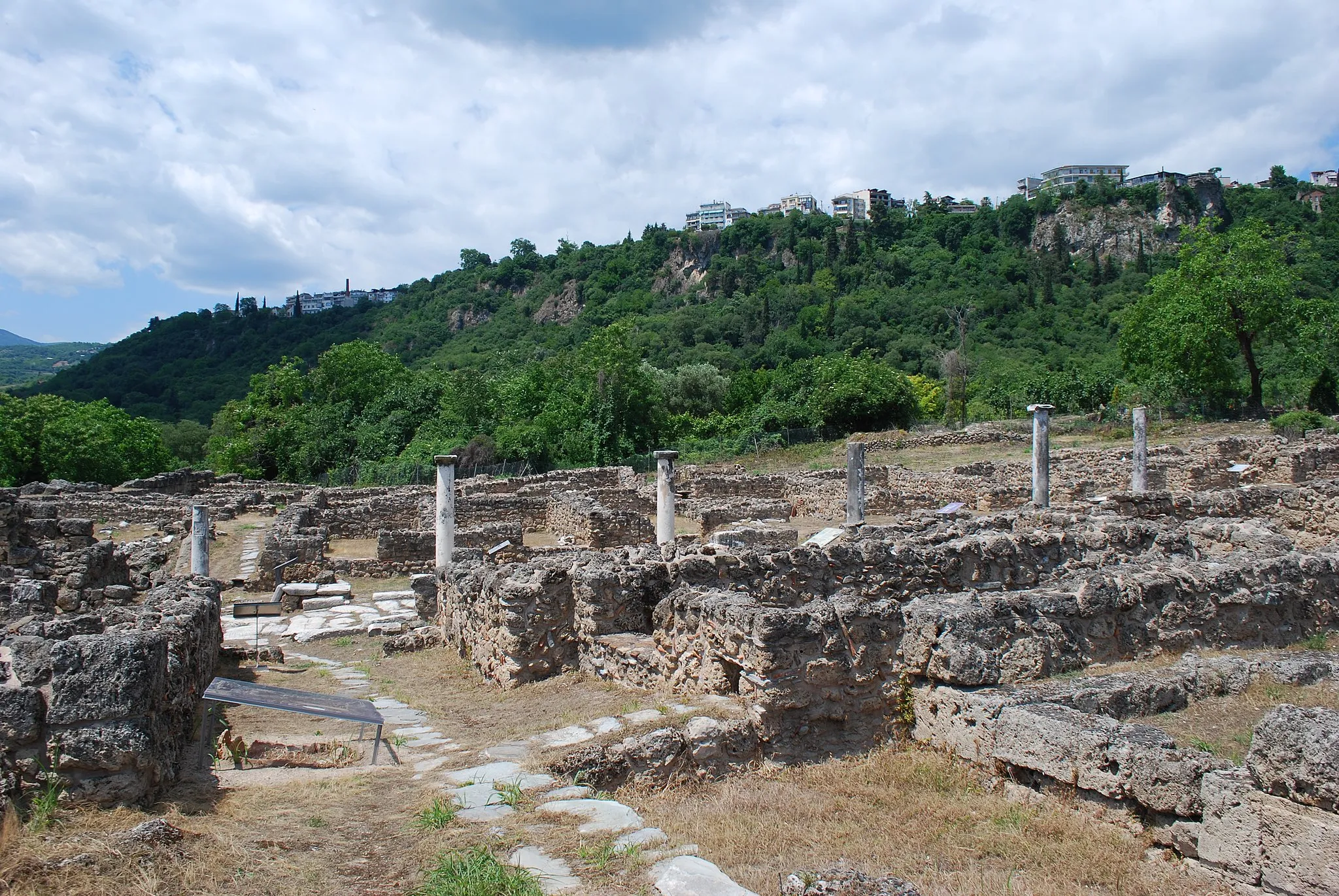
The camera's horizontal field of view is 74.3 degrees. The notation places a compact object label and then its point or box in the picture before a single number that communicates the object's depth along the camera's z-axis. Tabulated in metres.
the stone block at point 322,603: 16.31
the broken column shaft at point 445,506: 16.41
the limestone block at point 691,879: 3.92
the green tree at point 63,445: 42.31
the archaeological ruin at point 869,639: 4.59
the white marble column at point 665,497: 17.56
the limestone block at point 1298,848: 3.69
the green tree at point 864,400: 46.97
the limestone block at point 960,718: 5.64
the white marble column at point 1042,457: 18.84
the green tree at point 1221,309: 35.66
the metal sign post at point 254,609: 13.50
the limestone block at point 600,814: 4.77
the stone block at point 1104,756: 4.49
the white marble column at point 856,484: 19.61
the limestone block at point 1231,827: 4.03
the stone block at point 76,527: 19.05
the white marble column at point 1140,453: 21.20
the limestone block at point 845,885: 3.57
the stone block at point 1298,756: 3.83
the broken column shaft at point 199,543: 15.98
